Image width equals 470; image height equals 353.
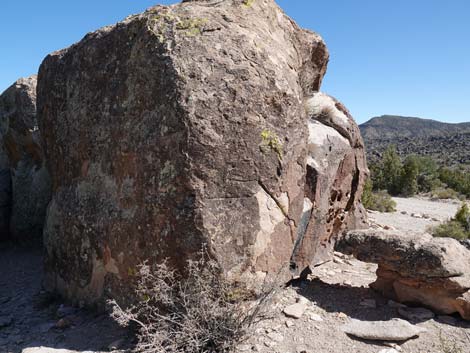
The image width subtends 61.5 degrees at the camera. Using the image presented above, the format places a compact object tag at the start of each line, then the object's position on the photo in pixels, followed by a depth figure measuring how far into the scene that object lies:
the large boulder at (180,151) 3.38
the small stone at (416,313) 3.76
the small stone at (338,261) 5.30
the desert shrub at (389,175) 17.70
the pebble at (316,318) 3.74
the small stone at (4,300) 4.58
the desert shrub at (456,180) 17.89
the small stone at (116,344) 3.27
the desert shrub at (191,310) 3.07
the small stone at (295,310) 3.74
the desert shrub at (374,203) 10.73
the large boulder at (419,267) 3.74
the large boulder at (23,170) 6.64
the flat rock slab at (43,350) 3.32
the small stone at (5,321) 3.95
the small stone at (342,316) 3.81
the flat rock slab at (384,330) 3.45
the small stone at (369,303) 4.04
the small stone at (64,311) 3.97
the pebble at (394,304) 3.97
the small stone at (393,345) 3.37
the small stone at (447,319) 3.71
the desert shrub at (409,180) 17.38
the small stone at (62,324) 3.72
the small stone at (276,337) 3.38
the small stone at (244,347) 3.22
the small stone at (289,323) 3.60
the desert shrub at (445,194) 16.41
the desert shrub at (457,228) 8.01
